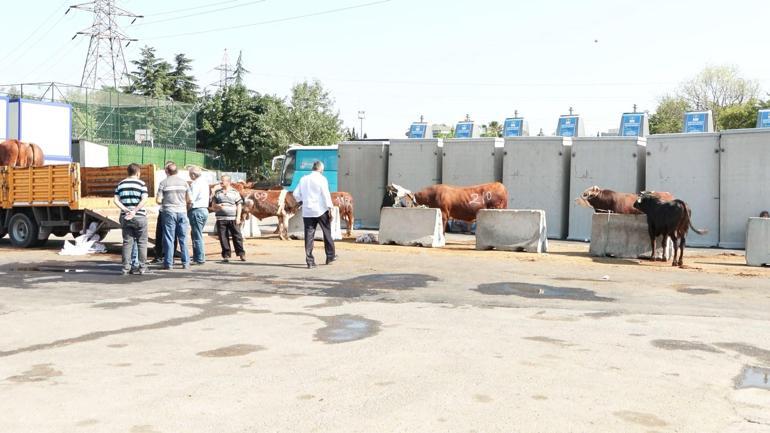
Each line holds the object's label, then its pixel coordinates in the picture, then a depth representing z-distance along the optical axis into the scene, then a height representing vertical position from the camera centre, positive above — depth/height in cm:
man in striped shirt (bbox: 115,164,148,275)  1248 -59
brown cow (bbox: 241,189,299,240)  2006 -45
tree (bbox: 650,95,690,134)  5816 +664
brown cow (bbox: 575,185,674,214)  1714 -15
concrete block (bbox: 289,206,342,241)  1972 -104
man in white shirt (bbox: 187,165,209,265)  1395 -44
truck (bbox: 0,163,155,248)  1644 -29
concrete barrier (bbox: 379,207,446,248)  1794 -87
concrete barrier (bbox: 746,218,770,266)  1441 -89
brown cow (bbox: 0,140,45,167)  1814 +81
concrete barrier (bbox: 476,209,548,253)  1670 -86
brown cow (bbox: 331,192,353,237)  2055 -38
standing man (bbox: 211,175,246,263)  1424 -51
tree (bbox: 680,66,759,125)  6050 +877
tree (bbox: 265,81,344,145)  5225 +516
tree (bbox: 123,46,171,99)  7412 +1175
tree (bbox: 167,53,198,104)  7712 +1136
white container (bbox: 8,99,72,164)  2064 +177
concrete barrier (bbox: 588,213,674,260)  1587 -94
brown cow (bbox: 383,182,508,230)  1870 -18
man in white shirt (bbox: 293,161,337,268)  1341 -25
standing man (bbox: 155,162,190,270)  1316 -39
